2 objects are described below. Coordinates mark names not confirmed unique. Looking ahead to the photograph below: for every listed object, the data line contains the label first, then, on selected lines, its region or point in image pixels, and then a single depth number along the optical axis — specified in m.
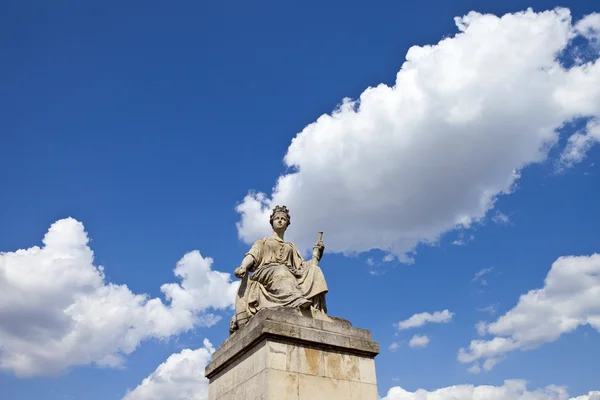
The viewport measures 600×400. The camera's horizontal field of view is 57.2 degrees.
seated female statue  12.25
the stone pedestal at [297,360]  10.38
